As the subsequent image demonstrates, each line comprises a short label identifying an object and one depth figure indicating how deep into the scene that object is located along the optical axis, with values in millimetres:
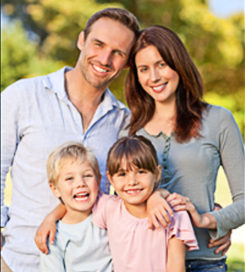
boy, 2514
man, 2785
